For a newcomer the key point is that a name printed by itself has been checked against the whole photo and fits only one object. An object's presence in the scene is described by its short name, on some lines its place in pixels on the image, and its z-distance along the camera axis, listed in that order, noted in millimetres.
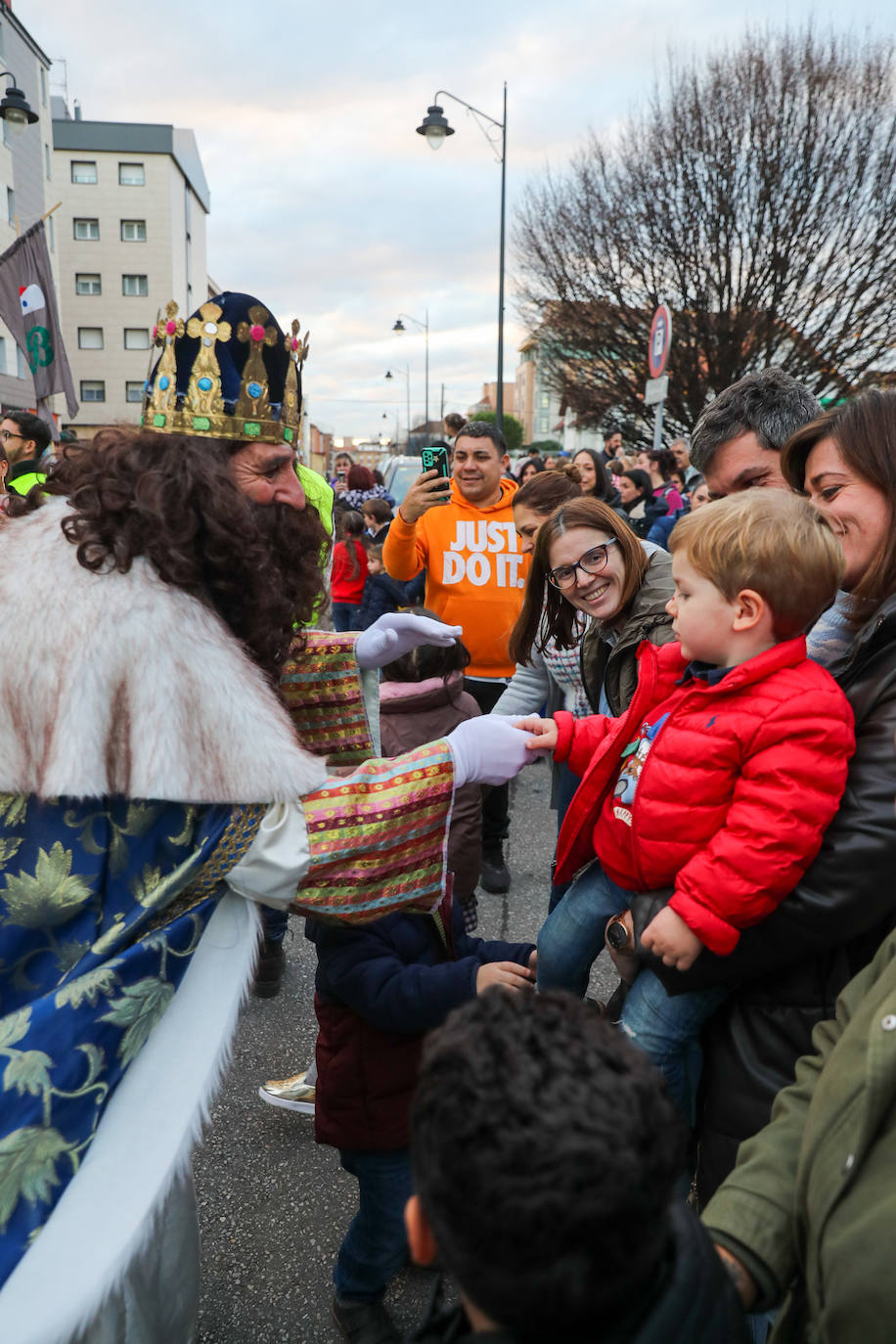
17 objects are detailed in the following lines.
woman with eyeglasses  2463
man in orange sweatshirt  4250
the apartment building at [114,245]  39062
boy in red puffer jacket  1378
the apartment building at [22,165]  22672
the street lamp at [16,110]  10688
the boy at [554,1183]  721
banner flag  9141
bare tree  14195
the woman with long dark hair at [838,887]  1332
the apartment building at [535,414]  58262
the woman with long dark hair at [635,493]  7602
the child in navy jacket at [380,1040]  1751
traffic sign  6824
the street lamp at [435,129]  13102
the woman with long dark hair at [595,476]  5191
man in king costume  1279
